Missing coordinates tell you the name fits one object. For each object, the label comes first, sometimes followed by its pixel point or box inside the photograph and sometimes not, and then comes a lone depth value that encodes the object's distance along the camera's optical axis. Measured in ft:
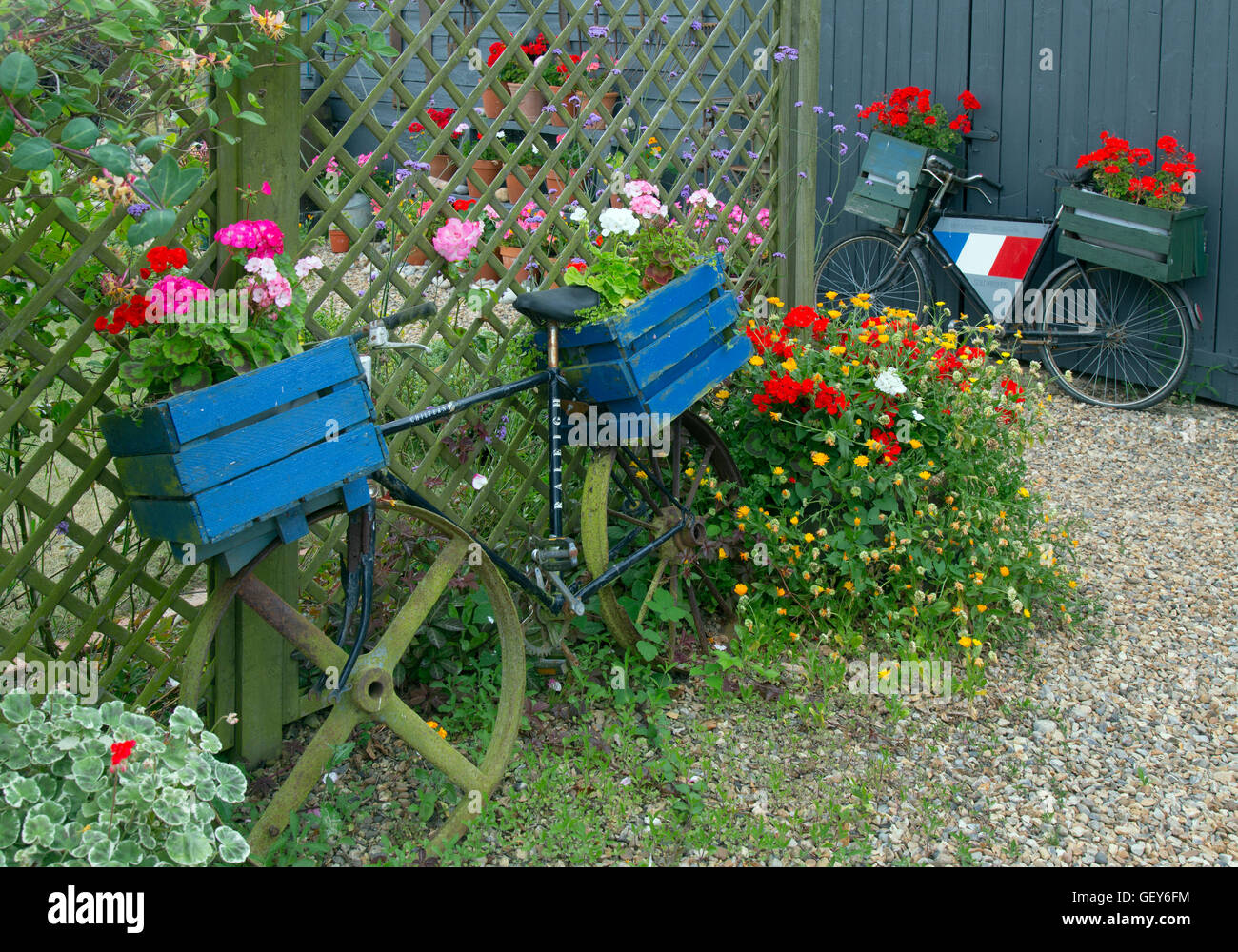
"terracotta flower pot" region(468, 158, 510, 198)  23.79
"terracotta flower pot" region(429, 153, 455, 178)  22.38
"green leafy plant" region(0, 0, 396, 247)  5.82
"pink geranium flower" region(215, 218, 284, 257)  6.95
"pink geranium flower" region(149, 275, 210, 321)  6.50
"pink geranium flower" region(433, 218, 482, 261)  8.66
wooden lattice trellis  7.06
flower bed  10.44
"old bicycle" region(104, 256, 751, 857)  6.24
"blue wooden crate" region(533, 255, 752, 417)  8.86
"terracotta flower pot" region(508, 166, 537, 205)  23.93
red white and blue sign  19.29
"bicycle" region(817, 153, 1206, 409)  17.31
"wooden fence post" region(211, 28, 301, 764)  7.52
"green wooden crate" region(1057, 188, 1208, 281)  16.84
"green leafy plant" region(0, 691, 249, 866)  5.78
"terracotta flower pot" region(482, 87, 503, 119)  23.56
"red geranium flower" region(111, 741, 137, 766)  5.80
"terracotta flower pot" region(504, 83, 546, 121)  22.74
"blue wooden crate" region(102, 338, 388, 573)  6.07
